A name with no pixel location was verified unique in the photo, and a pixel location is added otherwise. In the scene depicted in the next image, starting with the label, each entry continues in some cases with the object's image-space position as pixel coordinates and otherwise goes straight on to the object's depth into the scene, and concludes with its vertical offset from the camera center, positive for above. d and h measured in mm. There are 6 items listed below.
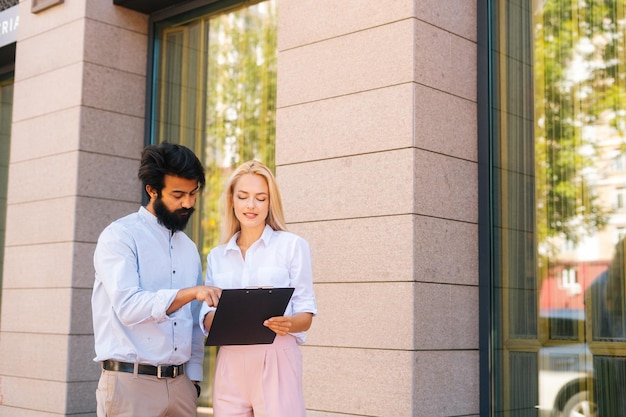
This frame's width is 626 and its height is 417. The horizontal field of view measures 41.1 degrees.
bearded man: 3934 +53
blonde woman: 3971 +167
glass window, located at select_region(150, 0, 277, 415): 8086 +2295
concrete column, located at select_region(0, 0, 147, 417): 8406 +1346
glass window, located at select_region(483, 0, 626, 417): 5715 +806
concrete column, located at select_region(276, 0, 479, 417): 5777 +833
